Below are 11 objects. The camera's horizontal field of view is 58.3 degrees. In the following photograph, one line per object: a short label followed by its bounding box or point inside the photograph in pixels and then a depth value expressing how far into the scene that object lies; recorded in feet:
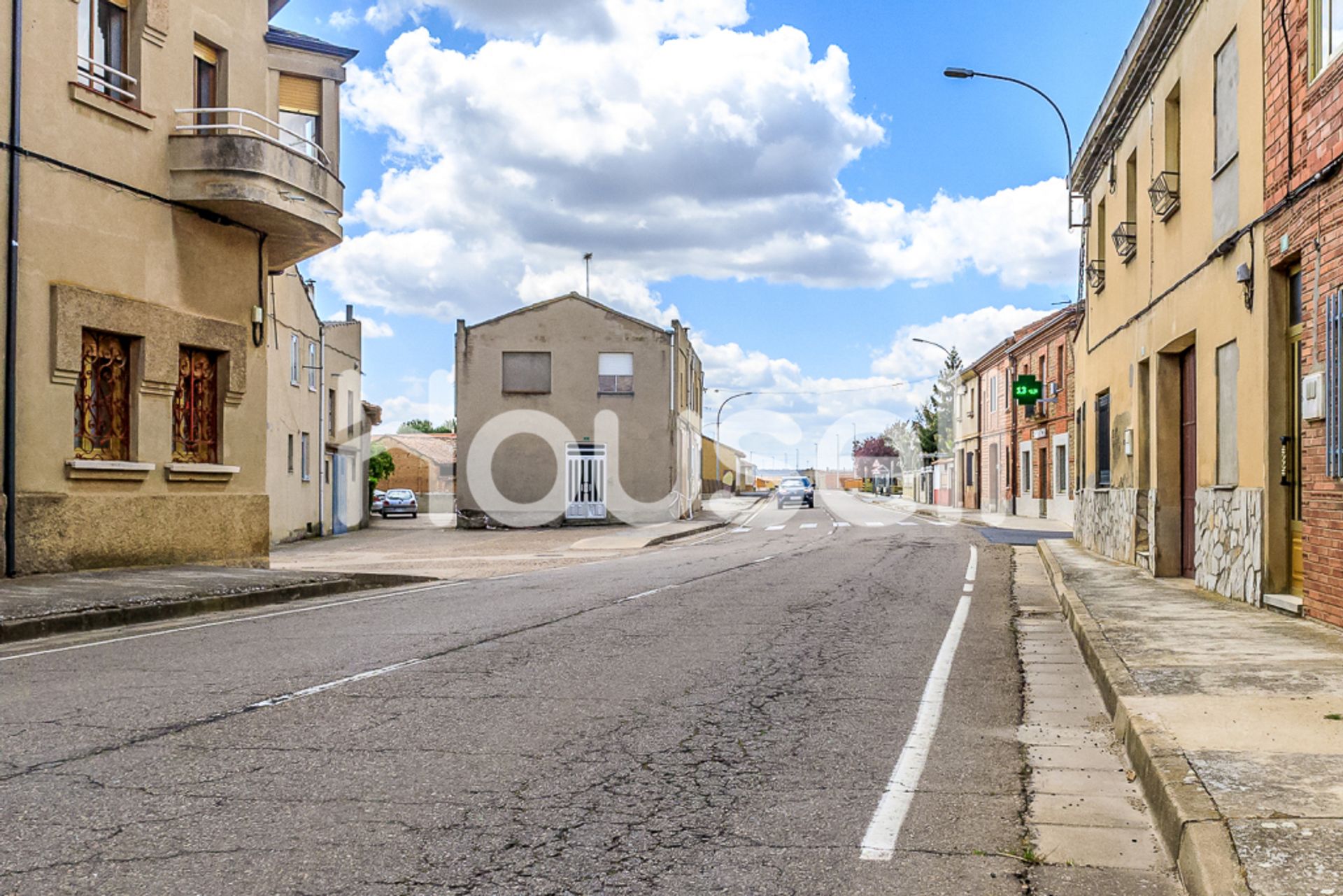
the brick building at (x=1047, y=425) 126.52
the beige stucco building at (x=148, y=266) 43.88
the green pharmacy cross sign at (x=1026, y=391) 94.02
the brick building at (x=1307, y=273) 30.89
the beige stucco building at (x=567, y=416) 135.33
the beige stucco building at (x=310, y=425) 100.53
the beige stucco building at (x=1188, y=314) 37.55
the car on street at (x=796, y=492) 186.50
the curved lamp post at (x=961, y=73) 70.74
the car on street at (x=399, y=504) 177.63
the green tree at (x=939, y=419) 258.37
